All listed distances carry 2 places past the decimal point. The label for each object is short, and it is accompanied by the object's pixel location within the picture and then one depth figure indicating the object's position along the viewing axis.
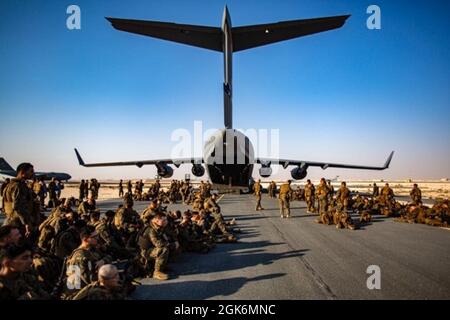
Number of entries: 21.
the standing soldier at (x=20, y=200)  5.78
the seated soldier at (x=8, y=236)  4.11
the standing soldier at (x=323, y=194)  12.21
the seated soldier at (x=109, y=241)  6.01
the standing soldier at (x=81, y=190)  19.81
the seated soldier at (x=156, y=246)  5.30
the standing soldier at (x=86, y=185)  20.84
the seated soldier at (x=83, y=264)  3.93
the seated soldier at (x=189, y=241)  7.11
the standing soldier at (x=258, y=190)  15.28
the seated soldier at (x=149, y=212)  7.45
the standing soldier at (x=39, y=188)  13.46
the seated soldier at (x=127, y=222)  7.22
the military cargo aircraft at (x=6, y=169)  45.90
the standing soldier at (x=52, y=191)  15.47
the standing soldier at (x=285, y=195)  12.45
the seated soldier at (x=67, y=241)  5.36
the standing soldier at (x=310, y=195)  14.46
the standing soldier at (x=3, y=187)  6.03
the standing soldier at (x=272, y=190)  26.29
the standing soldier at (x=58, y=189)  19.39
